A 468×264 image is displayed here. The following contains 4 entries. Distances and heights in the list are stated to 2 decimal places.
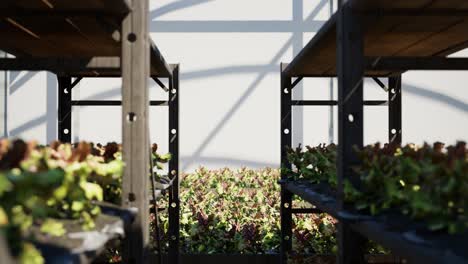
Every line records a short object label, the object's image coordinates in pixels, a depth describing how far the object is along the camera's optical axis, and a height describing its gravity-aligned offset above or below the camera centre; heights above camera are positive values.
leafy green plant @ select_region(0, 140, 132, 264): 0.99 -0.04
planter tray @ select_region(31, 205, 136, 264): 1.21 -0.11
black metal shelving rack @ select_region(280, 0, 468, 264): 1.37 +0.18
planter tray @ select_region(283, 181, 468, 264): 1.27 -0.12
